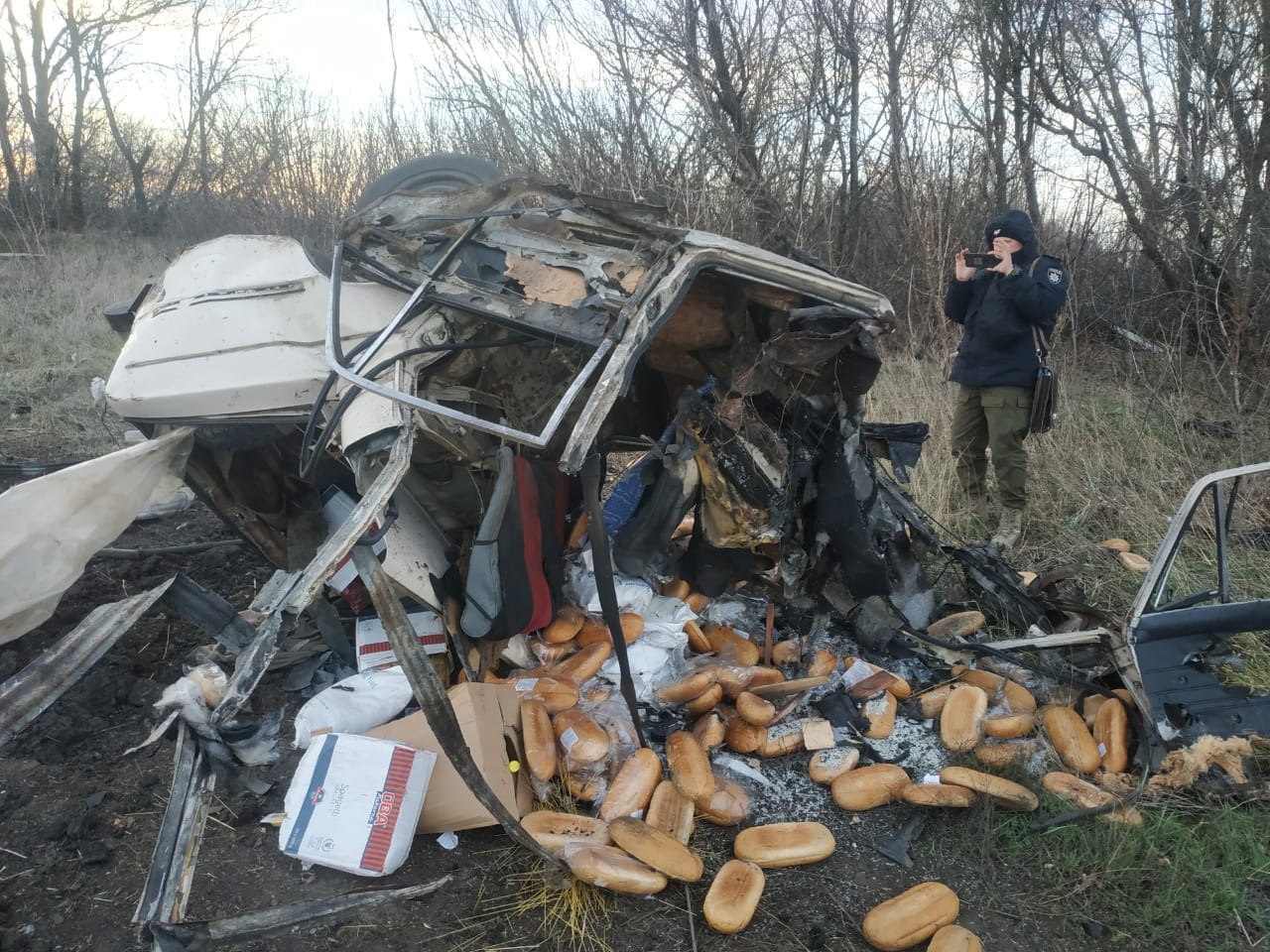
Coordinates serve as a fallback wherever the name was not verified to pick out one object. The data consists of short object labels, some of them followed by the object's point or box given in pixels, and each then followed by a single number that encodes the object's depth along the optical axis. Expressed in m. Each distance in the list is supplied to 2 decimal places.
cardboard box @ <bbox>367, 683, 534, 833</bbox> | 2.64
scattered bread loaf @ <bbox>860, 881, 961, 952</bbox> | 2.31
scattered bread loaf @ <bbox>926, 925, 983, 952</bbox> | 2.25
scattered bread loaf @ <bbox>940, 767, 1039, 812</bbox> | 2.75
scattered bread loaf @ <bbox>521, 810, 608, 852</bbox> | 2.59
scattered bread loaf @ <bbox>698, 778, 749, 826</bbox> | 2.79
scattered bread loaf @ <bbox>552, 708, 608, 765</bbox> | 2.91
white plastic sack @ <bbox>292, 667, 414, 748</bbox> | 2.94
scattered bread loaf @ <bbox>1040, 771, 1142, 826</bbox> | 2.70
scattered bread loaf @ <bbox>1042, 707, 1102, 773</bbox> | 2.97
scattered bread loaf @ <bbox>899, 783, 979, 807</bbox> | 2.74
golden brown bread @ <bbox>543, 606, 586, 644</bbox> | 3.53
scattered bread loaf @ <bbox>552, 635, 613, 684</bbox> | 3.33
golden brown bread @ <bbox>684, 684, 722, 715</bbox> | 3.25
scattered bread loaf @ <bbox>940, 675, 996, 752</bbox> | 3.09
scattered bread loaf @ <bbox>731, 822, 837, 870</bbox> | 2.60
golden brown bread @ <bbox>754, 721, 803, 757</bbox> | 3.14
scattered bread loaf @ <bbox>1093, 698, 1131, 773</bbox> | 2.95
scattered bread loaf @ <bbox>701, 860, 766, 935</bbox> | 2.36
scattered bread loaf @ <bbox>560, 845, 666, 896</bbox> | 2.43
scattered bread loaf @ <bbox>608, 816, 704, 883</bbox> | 2.47
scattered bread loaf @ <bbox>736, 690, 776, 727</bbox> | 3.19
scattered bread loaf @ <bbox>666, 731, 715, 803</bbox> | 2.83
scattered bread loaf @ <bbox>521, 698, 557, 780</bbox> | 2.88
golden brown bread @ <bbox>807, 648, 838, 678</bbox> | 3.50
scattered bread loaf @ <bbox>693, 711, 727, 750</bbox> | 3.14
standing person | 4.92
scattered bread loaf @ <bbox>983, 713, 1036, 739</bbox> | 3.09
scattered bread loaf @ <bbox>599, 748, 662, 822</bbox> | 2.74
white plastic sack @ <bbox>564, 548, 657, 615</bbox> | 3.70
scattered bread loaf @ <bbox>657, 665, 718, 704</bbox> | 3.28
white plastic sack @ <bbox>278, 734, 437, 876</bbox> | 2.41
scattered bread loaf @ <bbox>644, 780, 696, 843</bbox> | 2.69
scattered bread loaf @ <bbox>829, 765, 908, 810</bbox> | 2.86
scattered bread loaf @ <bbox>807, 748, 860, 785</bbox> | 3.00
